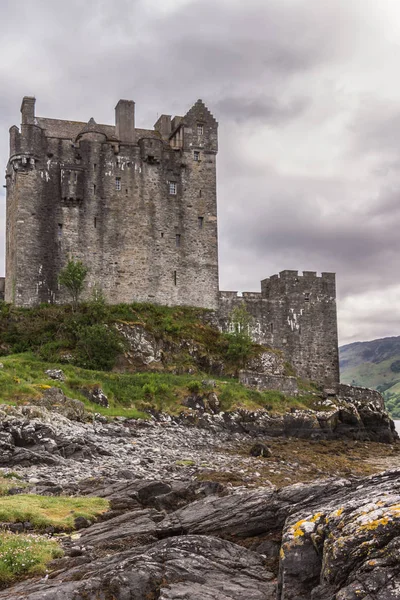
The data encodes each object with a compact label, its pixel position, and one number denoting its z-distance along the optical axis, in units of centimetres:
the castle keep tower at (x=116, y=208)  5216
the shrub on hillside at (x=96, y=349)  4506
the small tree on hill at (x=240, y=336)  4994
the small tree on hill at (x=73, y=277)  4959
